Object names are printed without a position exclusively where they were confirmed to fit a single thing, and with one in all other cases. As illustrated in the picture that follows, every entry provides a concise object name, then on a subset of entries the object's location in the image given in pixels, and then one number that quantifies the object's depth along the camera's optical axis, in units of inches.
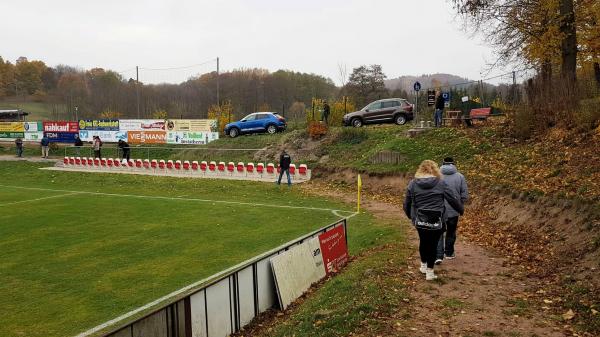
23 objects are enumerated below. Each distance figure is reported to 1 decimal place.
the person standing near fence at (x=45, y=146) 1582.2
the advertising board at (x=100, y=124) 1641.2
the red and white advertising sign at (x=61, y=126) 1697.8
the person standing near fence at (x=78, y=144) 1577.3
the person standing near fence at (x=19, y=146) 1608.0
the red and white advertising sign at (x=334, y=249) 369.4
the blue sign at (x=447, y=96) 1120.4
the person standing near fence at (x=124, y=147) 1302.9
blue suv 1314.0
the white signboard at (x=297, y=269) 311.4
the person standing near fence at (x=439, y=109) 959.6
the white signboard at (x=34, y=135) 1782.7
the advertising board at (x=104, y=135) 1631.3
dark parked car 1150.3
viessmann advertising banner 1537.9
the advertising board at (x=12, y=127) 1839.3
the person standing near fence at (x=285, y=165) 907.4
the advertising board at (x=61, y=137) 1707.7
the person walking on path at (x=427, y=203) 285.1
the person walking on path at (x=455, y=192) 337.4
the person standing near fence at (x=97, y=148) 1348.4
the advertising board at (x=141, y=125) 1545.3
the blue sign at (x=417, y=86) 1005.2
